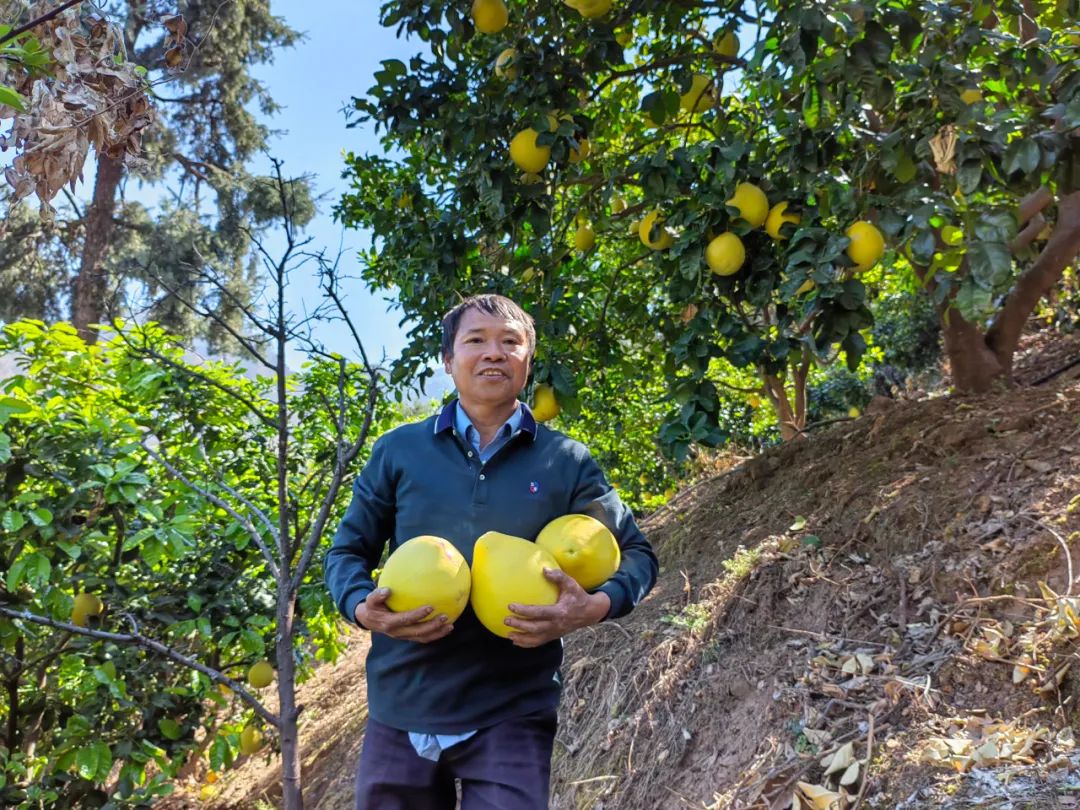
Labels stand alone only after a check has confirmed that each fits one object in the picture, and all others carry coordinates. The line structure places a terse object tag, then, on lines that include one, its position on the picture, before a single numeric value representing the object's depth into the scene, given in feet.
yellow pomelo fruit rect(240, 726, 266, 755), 15.58
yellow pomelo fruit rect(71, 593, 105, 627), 12.32
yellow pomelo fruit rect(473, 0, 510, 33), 12.14
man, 5.62
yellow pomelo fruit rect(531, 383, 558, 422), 11.61
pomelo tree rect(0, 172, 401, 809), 11.00
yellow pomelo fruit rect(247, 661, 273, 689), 13.90
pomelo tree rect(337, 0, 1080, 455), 8.40
